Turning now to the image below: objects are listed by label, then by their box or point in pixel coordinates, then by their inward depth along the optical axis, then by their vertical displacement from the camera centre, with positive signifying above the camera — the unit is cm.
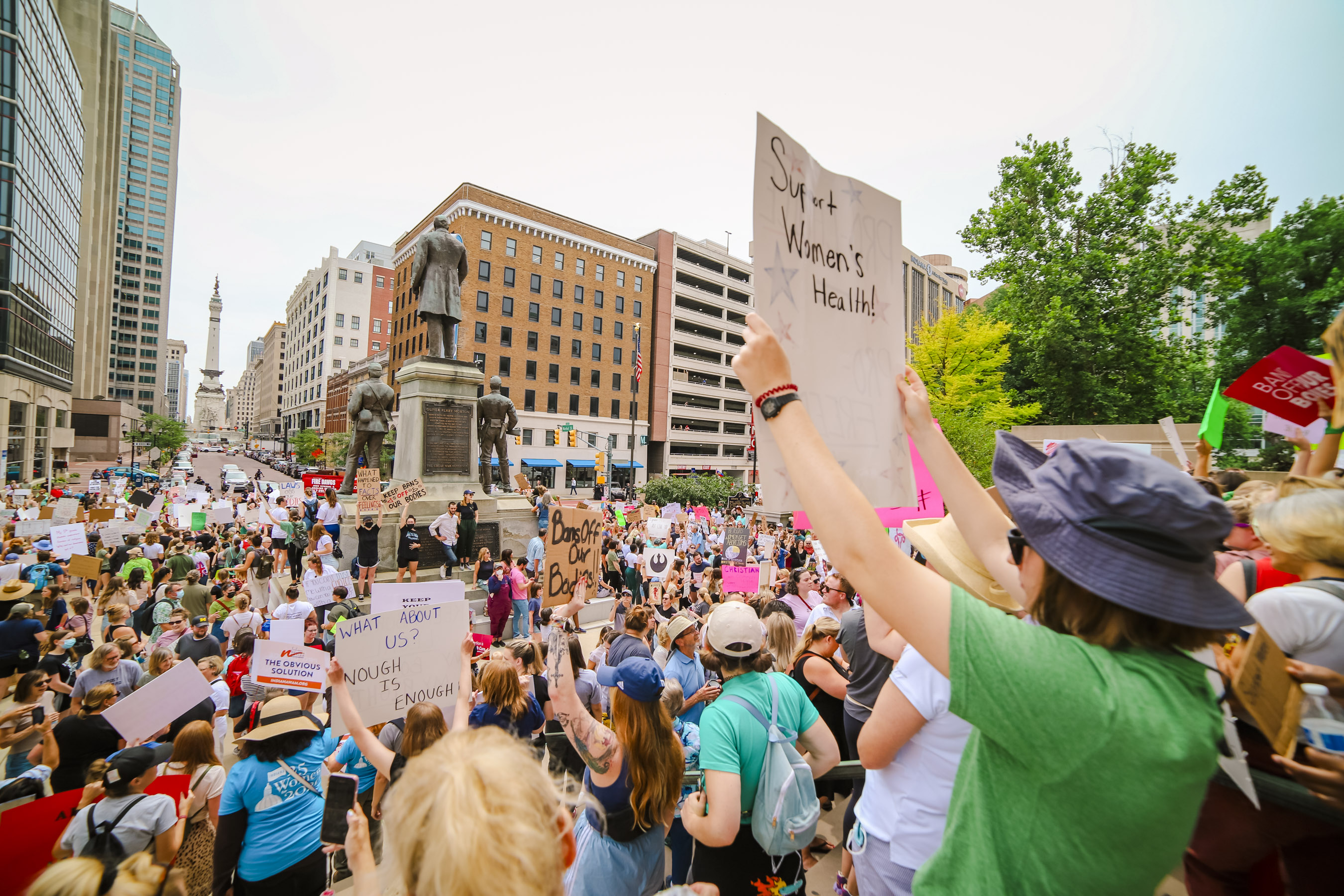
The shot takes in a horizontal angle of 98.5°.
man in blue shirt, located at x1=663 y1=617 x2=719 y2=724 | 429 -162
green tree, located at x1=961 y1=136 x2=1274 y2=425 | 1861 +652
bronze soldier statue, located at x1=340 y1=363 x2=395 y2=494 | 1293 +66
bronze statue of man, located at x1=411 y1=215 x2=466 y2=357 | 1333 +394
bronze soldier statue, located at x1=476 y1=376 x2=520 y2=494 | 1463 +76
